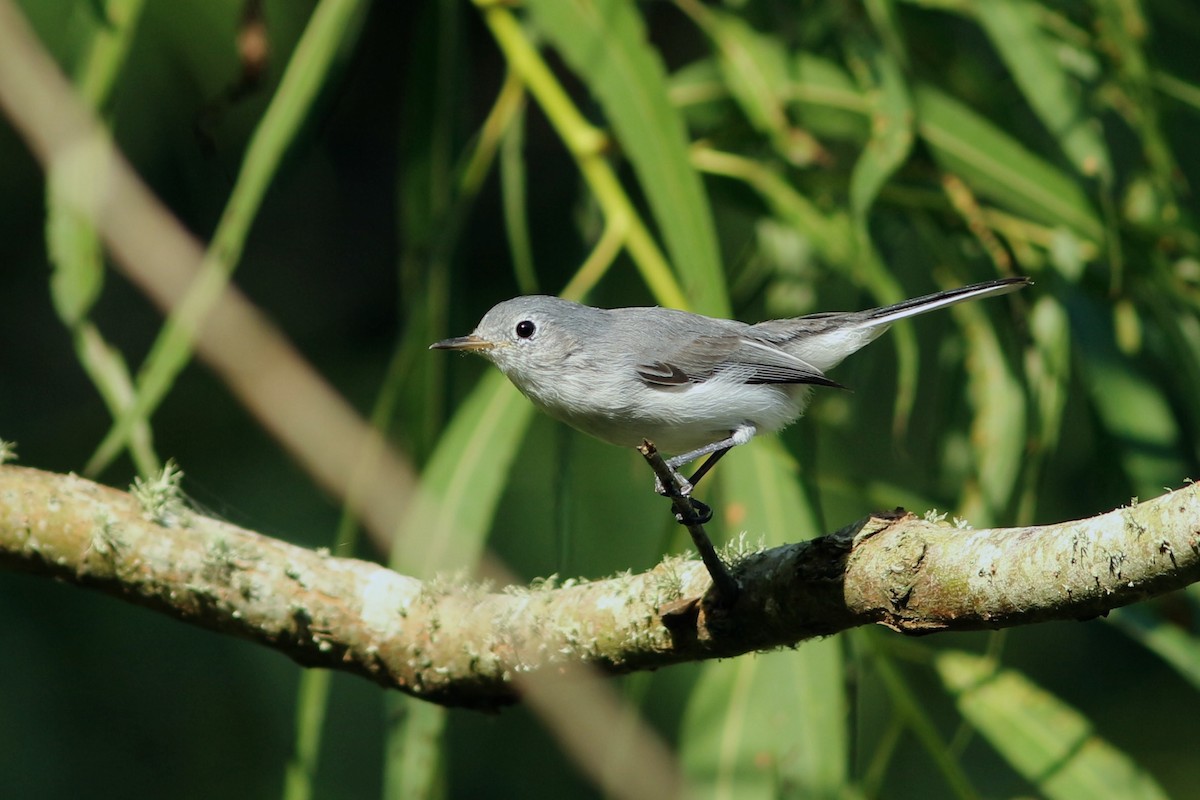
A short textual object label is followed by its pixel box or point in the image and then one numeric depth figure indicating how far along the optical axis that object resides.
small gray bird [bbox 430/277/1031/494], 4.08
